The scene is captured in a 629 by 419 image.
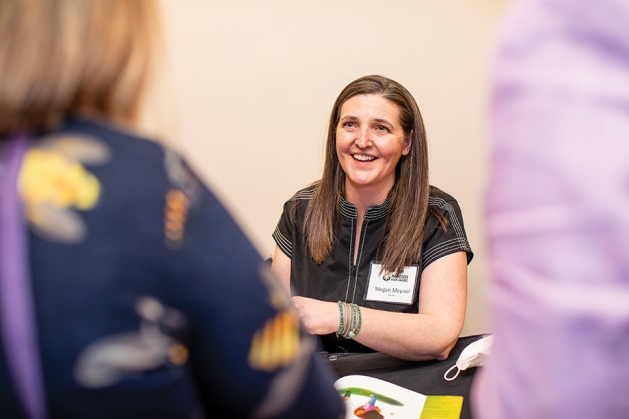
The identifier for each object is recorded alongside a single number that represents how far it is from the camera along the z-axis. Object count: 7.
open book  1.39
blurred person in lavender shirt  0.39
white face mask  1.59
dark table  1.55
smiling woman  2.09
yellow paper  1.38
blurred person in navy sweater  0.53
